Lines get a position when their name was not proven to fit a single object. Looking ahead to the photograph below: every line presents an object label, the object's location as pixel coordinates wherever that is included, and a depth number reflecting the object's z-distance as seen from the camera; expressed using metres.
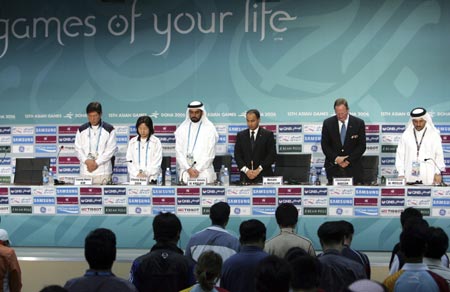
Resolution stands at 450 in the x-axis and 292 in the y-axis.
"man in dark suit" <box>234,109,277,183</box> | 15.87
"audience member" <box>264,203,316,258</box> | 8.12
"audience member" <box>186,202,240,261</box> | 8.35
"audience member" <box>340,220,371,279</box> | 7.94
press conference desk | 14.04
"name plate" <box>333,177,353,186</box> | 14.15
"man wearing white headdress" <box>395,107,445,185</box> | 15.88
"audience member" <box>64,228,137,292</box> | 6.26
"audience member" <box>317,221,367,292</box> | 7.09
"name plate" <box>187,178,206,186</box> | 14.36
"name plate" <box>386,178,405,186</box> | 14.12
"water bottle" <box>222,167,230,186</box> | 15.41
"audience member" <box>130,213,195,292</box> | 7.28
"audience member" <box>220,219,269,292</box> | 7.34
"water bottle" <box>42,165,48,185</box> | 15.43
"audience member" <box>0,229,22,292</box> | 8.72
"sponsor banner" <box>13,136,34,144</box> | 19.47
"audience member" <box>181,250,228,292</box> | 6.27
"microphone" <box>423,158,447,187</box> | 15.75
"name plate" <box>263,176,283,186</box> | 14.27
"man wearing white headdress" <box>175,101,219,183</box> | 16.25
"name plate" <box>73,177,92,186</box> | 14.77
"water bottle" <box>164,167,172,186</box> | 15.86
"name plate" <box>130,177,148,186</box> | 14.63
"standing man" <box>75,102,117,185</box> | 16.62
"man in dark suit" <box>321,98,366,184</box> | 15.90
